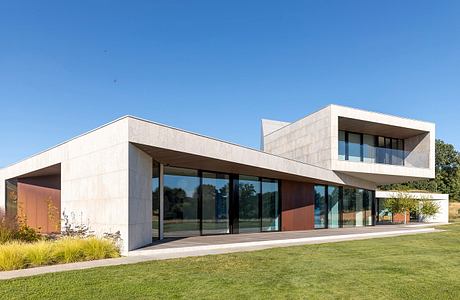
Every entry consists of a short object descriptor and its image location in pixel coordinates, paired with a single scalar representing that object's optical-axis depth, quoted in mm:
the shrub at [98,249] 9891
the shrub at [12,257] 8320
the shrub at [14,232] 10734
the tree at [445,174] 64125
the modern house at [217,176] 11789
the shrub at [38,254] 8891
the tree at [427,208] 32062
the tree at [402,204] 28719
